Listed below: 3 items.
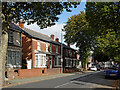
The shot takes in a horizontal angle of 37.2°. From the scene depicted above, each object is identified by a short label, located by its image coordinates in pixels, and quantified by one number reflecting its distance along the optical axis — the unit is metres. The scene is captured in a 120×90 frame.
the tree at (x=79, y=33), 43.59
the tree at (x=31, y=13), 14.22
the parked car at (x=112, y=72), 23.03
